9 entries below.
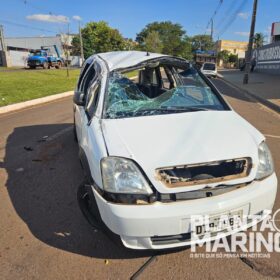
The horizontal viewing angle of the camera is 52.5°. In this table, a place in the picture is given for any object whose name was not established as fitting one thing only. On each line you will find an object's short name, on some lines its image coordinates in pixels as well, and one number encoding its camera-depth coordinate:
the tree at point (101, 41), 63.00
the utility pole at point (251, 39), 19.61
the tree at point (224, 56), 78.26
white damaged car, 2.21
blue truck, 36.66
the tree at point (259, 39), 78.38
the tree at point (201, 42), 100.54
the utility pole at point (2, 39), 40.57
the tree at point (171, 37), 83.89
